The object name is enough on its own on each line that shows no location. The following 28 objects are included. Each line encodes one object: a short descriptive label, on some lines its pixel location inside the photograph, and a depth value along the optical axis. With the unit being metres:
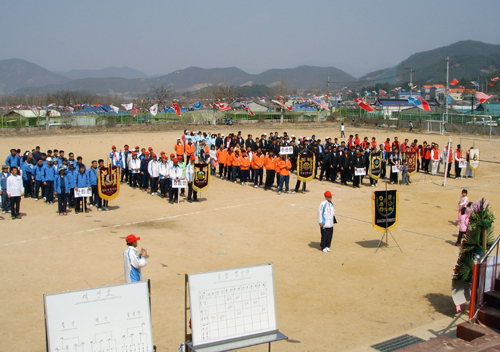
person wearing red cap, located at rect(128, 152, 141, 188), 19.61
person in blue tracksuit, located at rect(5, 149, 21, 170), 18.22
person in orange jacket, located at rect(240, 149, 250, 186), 20.78
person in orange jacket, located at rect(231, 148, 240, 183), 21.19
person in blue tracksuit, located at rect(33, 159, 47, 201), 17.25
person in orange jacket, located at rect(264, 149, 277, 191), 19.99
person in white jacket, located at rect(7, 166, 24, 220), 15.02
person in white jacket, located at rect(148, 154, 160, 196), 18.70
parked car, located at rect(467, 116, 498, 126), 44.50
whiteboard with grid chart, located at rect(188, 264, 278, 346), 5.58
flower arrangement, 8.35
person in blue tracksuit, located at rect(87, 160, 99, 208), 16.33
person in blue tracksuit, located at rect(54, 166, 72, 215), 15.66
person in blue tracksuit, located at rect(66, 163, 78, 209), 15.86
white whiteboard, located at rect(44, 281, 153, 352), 4.94
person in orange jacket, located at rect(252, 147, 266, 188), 20.55
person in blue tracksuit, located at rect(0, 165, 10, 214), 15.20
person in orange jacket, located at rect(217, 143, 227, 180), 22.20
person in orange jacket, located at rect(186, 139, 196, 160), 23.47
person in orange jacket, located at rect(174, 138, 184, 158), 23.92
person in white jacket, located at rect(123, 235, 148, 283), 7.69
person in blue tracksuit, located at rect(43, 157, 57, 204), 17.28
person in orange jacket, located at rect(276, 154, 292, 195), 19.28
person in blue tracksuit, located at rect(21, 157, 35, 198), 18.08
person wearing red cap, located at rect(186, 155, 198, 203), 17.89
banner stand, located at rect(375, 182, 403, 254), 12.31
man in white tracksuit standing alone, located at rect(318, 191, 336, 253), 11.98
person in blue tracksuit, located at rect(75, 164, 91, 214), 15.87
